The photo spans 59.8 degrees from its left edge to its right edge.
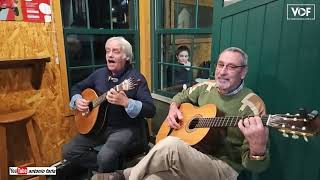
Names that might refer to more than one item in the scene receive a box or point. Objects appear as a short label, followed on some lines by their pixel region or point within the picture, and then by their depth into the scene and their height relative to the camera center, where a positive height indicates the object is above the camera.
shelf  1.93 -0.14
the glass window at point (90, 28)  2.42 +0.16
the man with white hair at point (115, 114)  1.90 -0.48
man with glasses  1.31 -0.51
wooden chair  1.91 -0.63
